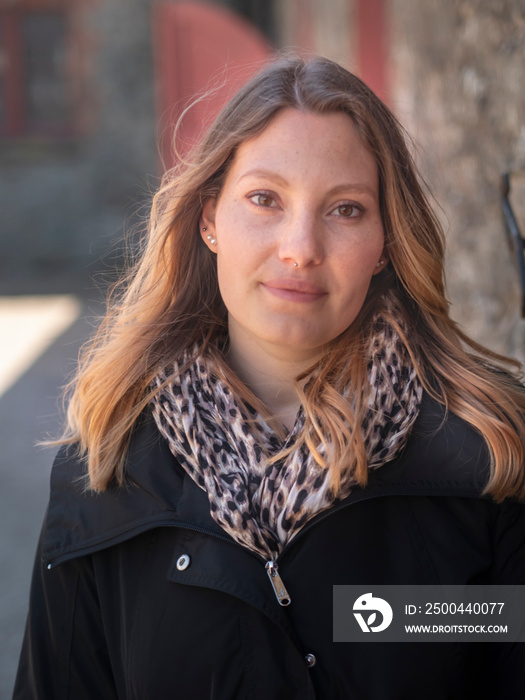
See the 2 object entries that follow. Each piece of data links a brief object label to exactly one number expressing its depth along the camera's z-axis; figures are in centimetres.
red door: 849
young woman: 137
